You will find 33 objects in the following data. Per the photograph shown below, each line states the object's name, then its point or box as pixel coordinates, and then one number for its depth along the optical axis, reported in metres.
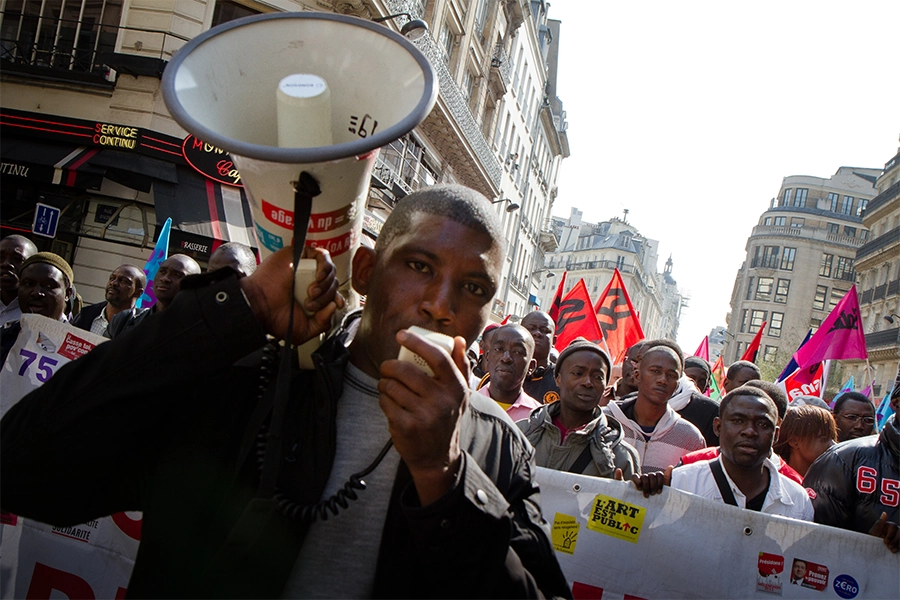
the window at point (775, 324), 63.38
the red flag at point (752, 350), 12.01
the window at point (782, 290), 63.84
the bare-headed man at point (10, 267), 4.93
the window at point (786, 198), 68.62
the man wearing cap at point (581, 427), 3.82
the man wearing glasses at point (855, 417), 5.82
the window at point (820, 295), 62.62
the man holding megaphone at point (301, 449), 1.24
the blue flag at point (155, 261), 7.07
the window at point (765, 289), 64.88
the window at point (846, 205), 65.53
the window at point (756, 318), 64.88
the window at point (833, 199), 65.88
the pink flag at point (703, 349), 13.30
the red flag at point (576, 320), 8.96
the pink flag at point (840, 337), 10.04
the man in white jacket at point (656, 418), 4.52
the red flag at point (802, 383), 10.38
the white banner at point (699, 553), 3.06
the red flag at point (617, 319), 9.51
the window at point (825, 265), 63.12
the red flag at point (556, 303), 10.09
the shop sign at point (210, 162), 11.65
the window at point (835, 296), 61.35
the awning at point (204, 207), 11.16
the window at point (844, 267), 62.88
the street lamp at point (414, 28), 11.84
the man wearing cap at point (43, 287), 4.17
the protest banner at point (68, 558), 3.01
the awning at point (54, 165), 11.34
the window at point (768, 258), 65.62
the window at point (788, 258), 64.38
